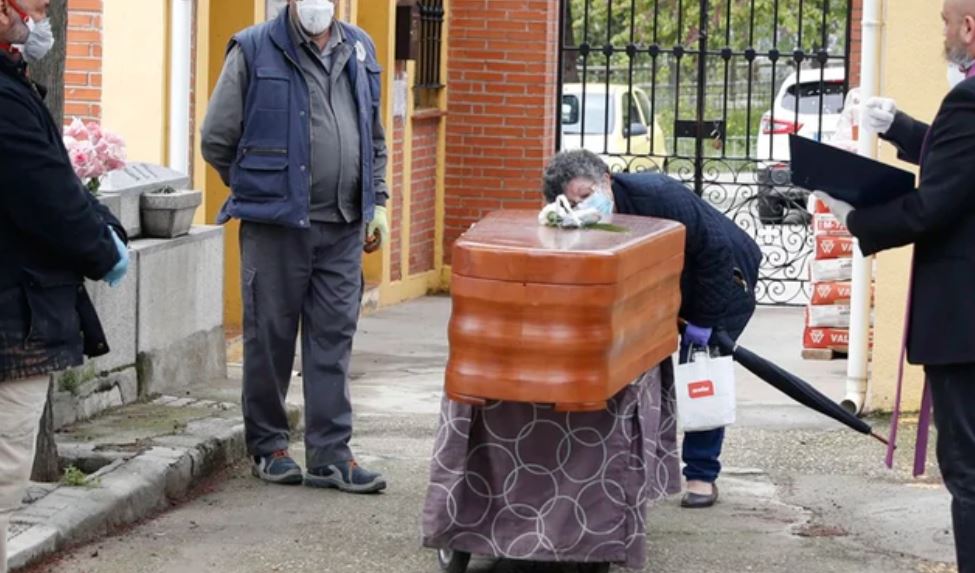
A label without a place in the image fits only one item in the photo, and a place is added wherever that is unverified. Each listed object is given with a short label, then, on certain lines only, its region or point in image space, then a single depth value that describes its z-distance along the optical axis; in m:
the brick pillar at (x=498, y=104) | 21.86
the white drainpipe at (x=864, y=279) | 14.02
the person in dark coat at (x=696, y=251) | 9.51
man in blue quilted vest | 10.82
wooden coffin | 8.25
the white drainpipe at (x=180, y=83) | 15.14
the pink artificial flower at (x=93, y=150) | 11.56
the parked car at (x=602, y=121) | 30.20
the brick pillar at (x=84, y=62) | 14.92
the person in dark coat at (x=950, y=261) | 7.88
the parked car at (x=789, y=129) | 22.04
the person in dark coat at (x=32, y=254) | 7.27
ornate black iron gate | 21.22
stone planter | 13.31
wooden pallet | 17.37
